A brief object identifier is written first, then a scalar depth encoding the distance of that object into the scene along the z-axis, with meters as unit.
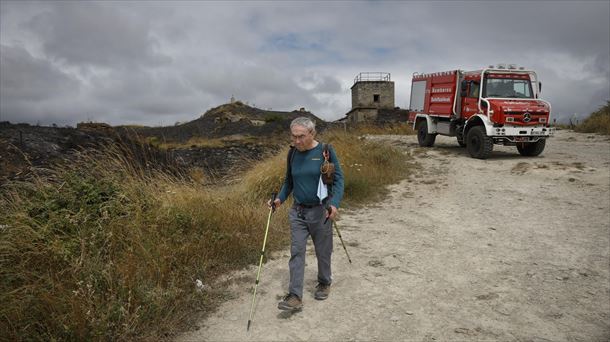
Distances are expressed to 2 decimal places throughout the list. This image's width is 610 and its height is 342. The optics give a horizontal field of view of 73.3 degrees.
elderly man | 4.09
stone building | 47.75
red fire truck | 12.28
